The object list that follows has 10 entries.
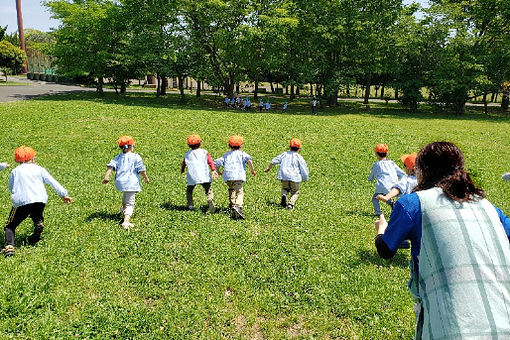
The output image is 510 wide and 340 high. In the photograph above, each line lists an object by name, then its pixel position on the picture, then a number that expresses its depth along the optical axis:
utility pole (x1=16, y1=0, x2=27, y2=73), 61.00
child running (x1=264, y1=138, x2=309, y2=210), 9.30
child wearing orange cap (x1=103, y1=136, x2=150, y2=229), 7.84
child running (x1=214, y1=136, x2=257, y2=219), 8.66
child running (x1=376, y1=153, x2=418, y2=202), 6.54
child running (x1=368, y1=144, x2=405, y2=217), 8.38
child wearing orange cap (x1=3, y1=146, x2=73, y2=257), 6.50
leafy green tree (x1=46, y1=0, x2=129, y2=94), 32.25
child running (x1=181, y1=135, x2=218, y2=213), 8.70
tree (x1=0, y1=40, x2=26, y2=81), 53.91
